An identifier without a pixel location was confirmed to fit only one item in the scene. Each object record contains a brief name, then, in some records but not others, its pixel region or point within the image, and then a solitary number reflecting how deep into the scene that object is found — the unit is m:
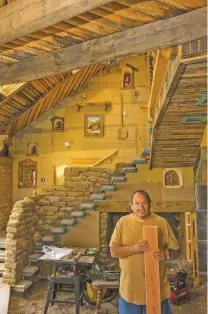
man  2.58
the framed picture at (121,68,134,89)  11.73
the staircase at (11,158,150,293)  8.32
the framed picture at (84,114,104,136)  11.75
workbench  5.89
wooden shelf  11.52
